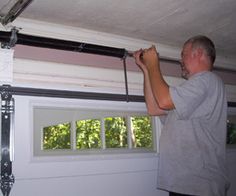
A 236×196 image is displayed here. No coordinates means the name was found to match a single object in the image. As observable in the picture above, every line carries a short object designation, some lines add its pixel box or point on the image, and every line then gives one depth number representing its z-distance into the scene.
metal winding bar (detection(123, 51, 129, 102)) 1.70
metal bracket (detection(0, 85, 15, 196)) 1.34
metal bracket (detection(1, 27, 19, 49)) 1.35
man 1.32
